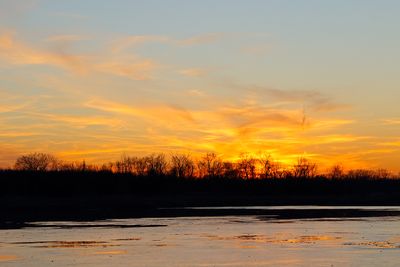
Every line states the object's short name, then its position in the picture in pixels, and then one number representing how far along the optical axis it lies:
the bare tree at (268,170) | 177.10
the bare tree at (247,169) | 183.25
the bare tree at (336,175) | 182.80
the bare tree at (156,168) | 168.31
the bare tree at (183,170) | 175.16
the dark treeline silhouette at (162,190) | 68.44
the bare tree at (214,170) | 180.75
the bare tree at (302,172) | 171.98
